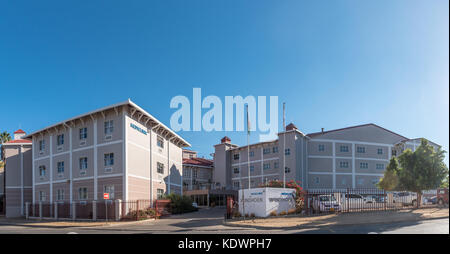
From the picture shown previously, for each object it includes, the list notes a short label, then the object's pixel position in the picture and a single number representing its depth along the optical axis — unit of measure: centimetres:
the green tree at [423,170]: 2616
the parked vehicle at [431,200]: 3162
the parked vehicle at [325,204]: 2572
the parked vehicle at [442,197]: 2978
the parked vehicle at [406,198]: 2740
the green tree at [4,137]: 6097
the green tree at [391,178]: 3071
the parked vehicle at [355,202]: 2503
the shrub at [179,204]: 3650
